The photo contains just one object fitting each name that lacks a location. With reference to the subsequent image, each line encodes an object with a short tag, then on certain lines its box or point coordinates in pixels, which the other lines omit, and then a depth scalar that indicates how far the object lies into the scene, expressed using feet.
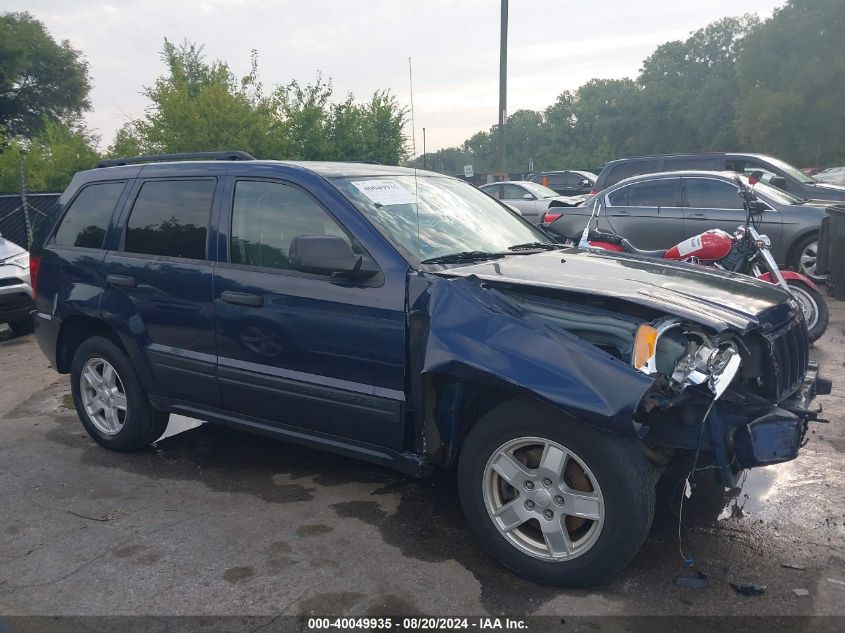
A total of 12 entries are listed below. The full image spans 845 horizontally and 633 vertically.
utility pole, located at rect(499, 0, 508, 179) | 73.10
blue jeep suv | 10.62
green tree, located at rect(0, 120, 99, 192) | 57.82
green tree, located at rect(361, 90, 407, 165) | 58.13
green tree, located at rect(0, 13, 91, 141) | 108.99
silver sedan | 57.72
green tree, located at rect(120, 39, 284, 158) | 50.14
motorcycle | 22.90
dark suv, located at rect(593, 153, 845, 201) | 37.51
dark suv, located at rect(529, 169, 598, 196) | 79.61
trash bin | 19.44
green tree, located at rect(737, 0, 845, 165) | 139.44
